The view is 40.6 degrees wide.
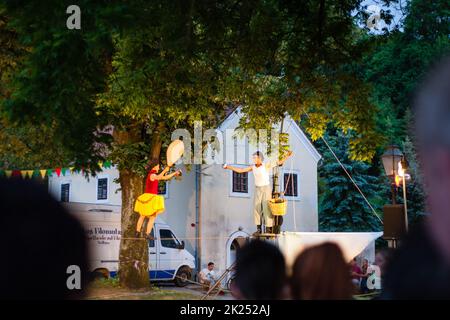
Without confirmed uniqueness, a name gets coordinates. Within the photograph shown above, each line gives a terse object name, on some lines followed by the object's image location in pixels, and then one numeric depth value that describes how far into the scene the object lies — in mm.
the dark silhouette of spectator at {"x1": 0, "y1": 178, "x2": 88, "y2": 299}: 1320
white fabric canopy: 17828
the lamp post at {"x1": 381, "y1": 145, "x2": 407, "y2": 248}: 11820
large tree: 7996
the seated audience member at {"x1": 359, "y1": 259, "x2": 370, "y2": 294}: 15134
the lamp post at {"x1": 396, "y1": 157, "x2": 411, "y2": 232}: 14414
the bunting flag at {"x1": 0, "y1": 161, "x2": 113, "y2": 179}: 17234
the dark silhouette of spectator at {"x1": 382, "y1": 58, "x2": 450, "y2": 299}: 1162
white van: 21098
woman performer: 15133
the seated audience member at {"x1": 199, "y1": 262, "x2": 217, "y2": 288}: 22047
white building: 27031
